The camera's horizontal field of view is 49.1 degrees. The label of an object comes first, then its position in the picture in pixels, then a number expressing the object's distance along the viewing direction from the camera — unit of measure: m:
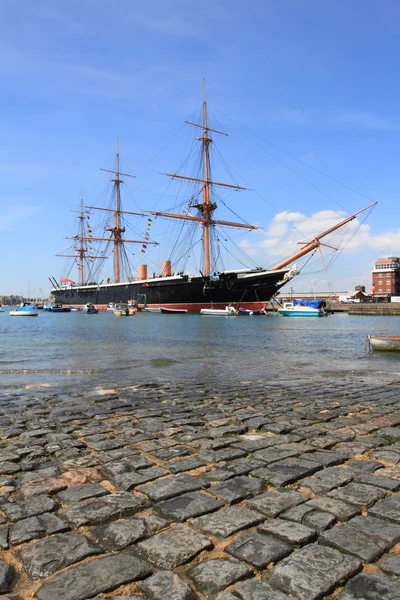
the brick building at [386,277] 143.25
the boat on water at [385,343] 20.26
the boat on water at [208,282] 68.62
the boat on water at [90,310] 90.62
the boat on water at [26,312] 86.75
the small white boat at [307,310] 80.19
